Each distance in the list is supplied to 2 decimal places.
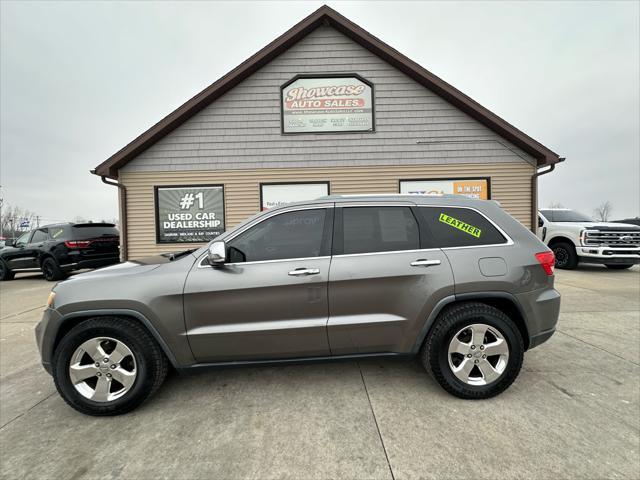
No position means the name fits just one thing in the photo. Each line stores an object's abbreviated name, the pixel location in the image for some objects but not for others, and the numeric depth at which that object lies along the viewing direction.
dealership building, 7.76
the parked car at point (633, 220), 14.44
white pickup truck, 7.83
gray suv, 2.25
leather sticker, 2.53
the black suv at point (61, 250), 8.35
